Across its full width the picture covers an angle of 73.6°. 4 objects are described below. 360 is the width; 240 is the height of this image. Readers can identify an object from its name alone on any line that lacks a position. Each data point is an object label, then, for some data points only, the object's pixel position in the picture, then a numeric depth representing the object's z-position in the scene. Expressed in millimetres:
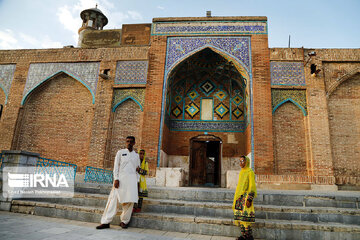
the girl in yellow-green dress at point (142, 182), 4201
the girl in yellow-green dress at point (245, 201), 3197
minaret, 16188
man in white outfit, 3650
